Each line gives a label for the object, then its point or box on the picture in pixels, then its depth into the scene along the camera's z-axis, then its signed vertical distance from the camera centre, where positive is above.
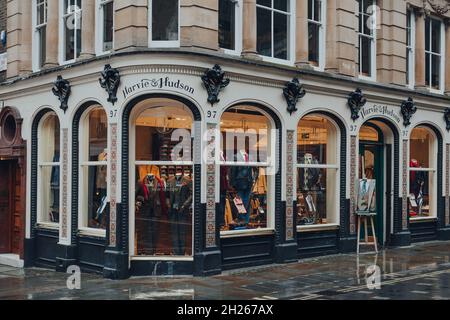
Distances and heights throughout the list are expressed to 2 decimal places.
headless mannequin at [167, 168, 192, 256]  13.31 -0.72
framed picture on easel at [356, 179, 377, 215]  16.22 -0.61
